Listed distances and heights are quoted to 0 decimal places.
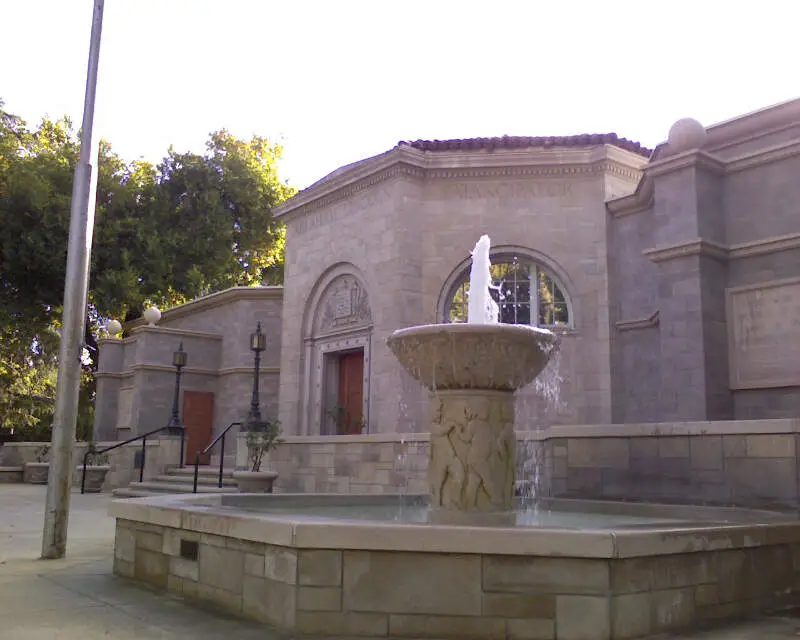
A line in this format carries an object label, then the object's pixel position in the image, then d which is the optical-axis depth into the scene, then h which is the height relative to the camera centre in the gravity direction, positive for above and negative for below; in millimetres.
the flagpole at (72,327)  7871 +1139
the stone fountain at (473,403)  6480 +333
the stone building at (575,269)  11617 +3395
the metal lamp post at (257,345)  19267 +2374
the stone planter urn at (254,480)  13461 -719
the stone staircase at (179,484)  16406 -1024
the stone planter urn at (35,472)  24031 -1128
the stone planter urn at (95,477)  19844 -1041
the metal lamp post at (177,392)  20272 +1218
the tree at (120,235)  26250 +7598
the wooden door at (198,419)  23597 +596
